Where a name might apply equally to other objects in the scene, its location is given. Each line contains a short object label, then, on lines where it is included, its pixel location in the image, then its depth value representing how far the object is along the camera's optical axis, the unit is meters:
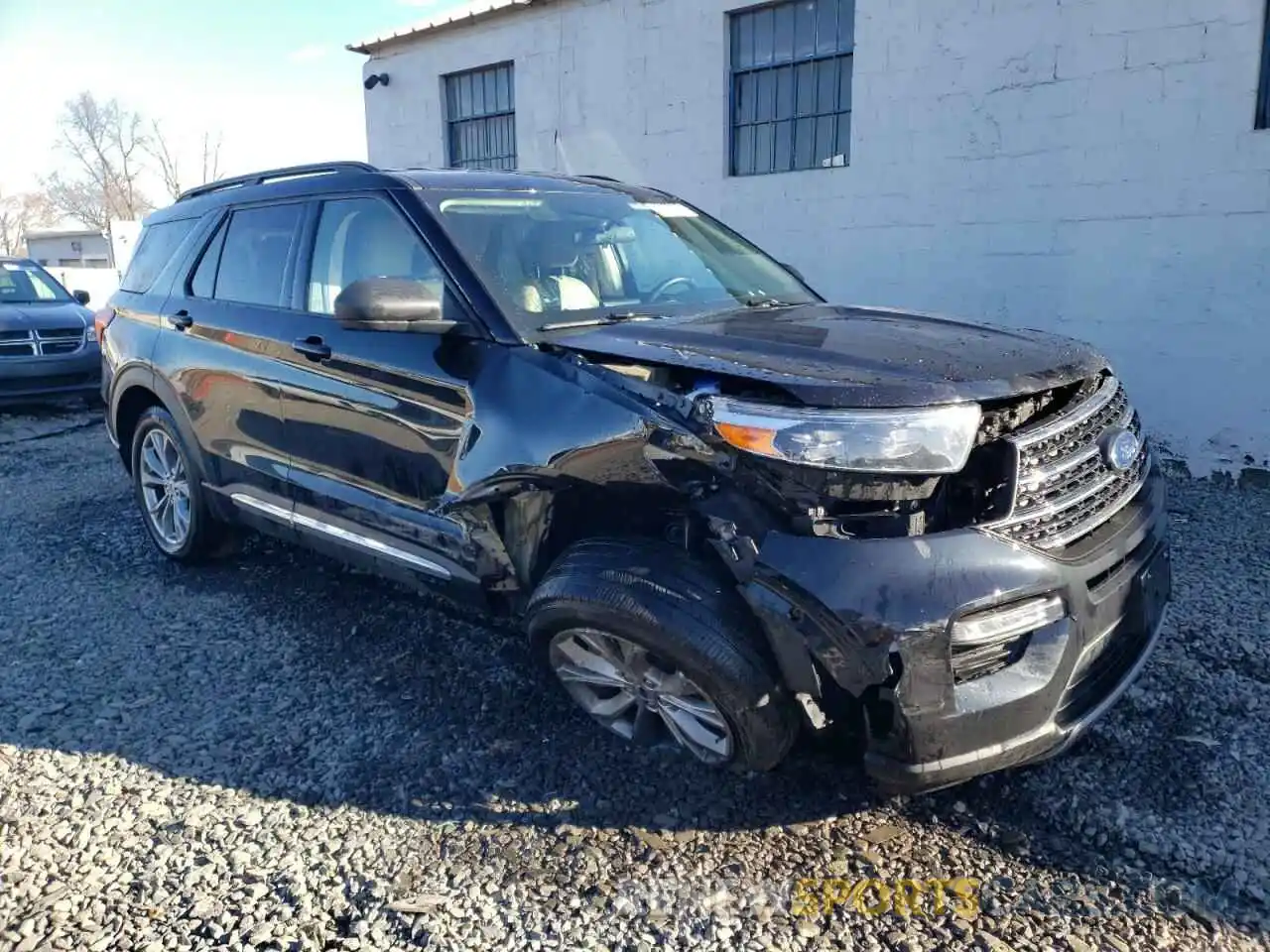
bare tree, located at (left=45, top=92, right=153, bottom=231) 59.78
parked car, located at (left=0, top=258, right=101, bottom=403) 9.12
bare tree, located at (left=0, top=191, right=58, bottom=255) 73.00
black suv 2.30
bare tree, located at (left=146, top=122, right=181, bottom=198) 61.12
